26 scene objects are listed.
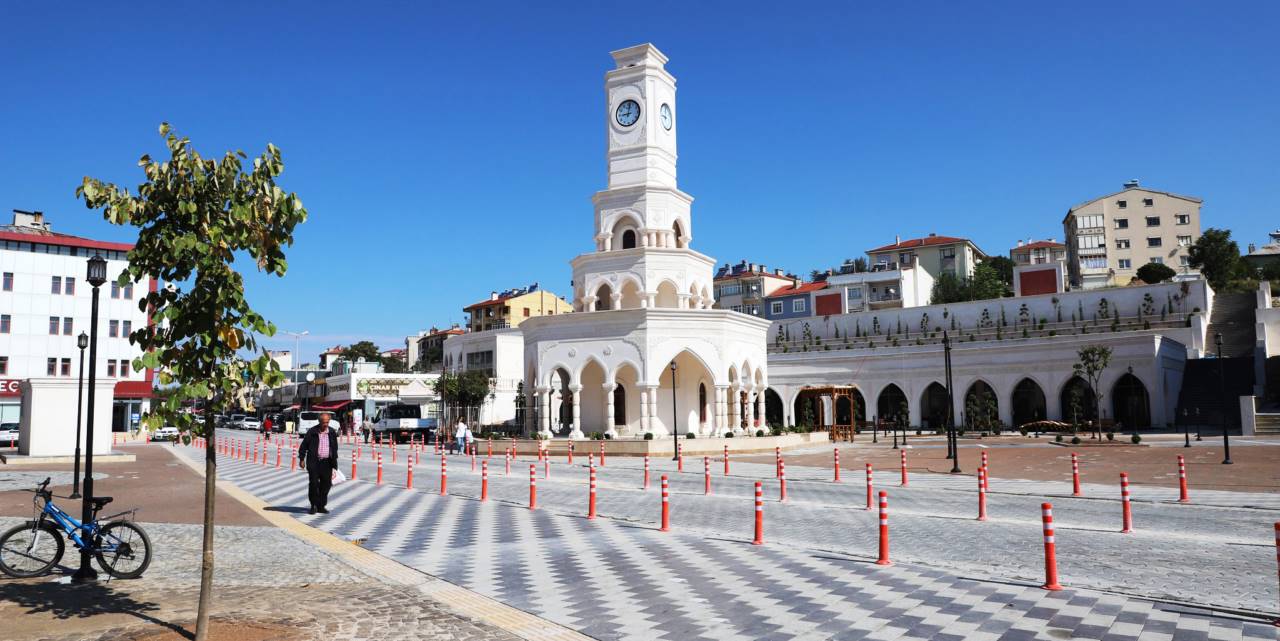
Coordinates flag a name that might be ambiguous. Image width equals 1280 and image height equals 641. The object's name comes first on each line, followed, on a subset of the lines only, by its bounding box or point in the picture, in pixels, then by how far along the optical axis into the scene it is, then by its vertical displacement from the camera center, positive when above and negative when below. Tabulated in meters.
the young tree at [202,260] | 6.96 +1.19
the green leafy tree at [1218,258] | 74.25 +11.15
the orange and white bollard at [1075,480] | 18.23 -2.07
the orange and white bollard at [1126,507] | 13.23 -1.94
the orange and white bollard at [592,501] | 15.17 -1.93
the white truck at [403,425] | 50.78 -1.68
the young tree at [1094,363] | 43.75 +1.16
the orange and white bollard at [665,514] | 13.59 -1.96
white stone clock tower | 39.53 +3.41
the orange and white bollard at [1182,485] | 16.72 -2.05
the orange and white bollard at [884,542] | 10.58 -1.94
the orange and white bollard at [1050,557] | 9.00 -1.85
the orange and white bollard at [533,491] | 16.45 -1.88
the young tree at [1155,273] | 75.31 +9.95
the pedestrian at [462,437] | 37.25 -1.79
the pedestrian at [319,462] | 15.54 -1.16
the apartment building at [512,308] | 97.56 +10.49
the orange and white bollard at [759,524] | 12.13 -1.93
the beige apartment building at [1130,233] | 82.00 +15.04
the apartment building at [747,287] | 91.31 +11.68
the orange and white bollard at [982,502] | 14.70 -2.02
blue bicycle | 9.48 -1.59
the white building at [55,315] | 55.81 +6.23
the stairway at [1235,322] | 56.12 +4.10
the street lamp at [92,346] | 11.32 +1.01
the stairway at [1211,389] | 47.12 -0.44
